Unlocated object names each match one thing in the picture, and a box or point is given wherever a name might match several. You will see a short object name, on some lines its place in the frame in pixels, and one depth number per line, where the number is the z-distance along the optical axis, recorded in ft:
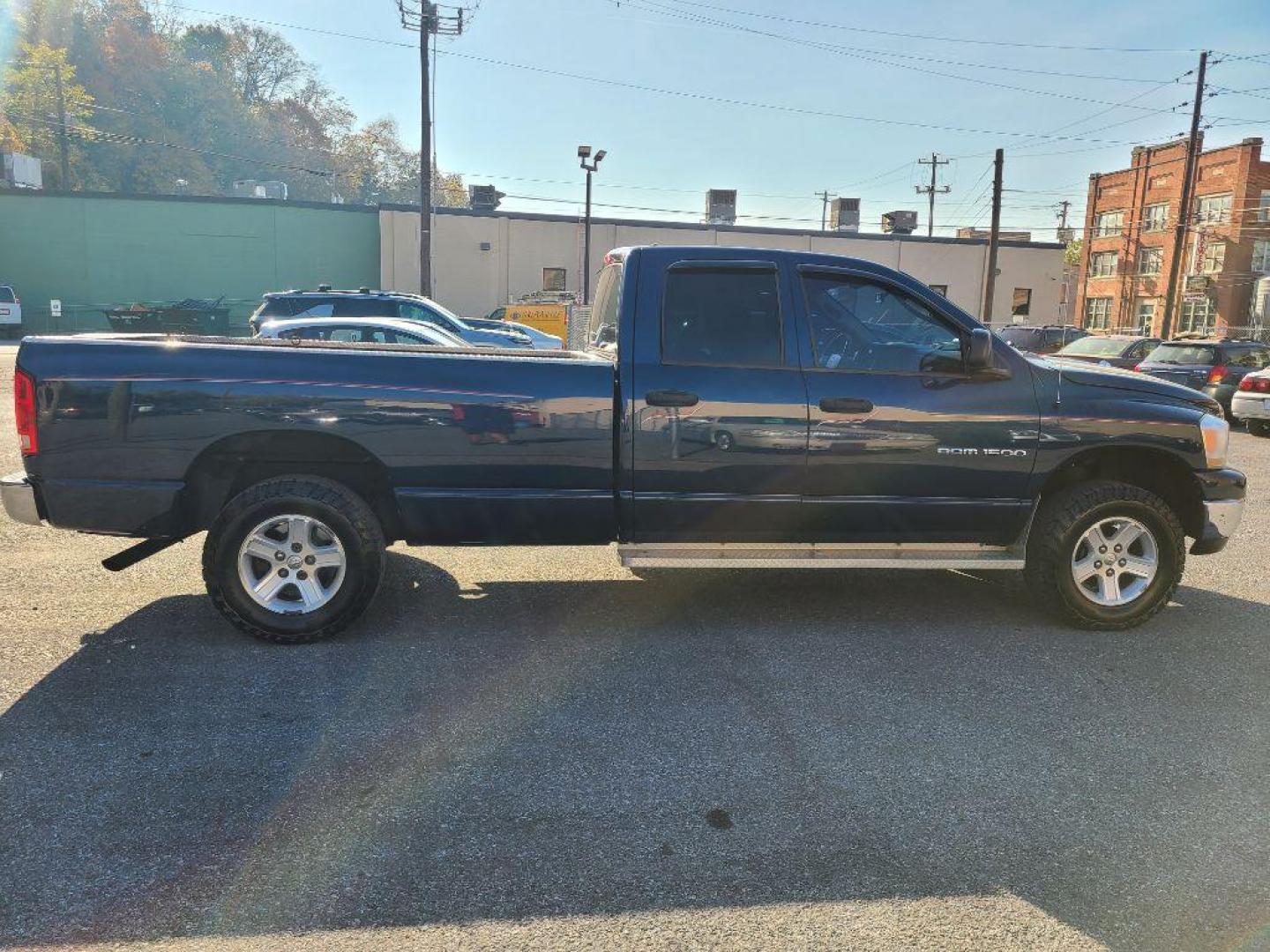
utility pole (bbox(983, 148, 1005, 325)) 106.11
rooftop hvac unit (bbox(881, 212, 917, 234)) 147.64
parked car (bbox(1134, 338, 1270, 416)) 54.80
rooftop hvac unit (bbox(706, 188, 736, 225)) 147.54
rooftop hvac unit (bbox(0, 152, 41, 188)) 155.84
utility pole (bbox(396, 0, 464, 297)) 84.28
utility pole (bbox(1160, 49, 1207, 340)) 100.83
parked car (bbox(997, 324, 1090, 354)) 91.20
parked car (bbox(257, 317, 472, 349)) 35.81
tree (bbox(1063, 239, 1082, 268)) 335.16
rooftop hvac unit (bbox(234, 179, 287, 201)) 147.87
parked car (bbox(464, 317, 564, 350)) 61.00
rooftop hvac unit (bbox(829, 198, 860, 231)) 153.89
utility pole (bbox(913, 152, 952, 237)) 229.66
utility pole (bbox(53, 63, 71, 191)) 179.52
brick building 165.37
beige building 129.18
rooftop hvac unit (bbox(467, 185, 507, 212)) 132.67
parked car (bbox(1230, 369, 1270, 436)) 48.47
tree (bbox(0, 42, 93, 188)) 194.70
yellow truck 83.82
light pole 116.47
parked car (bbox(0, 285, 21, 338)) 120.26
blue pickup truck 14.87
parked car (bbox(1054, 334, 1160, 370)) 58.61
